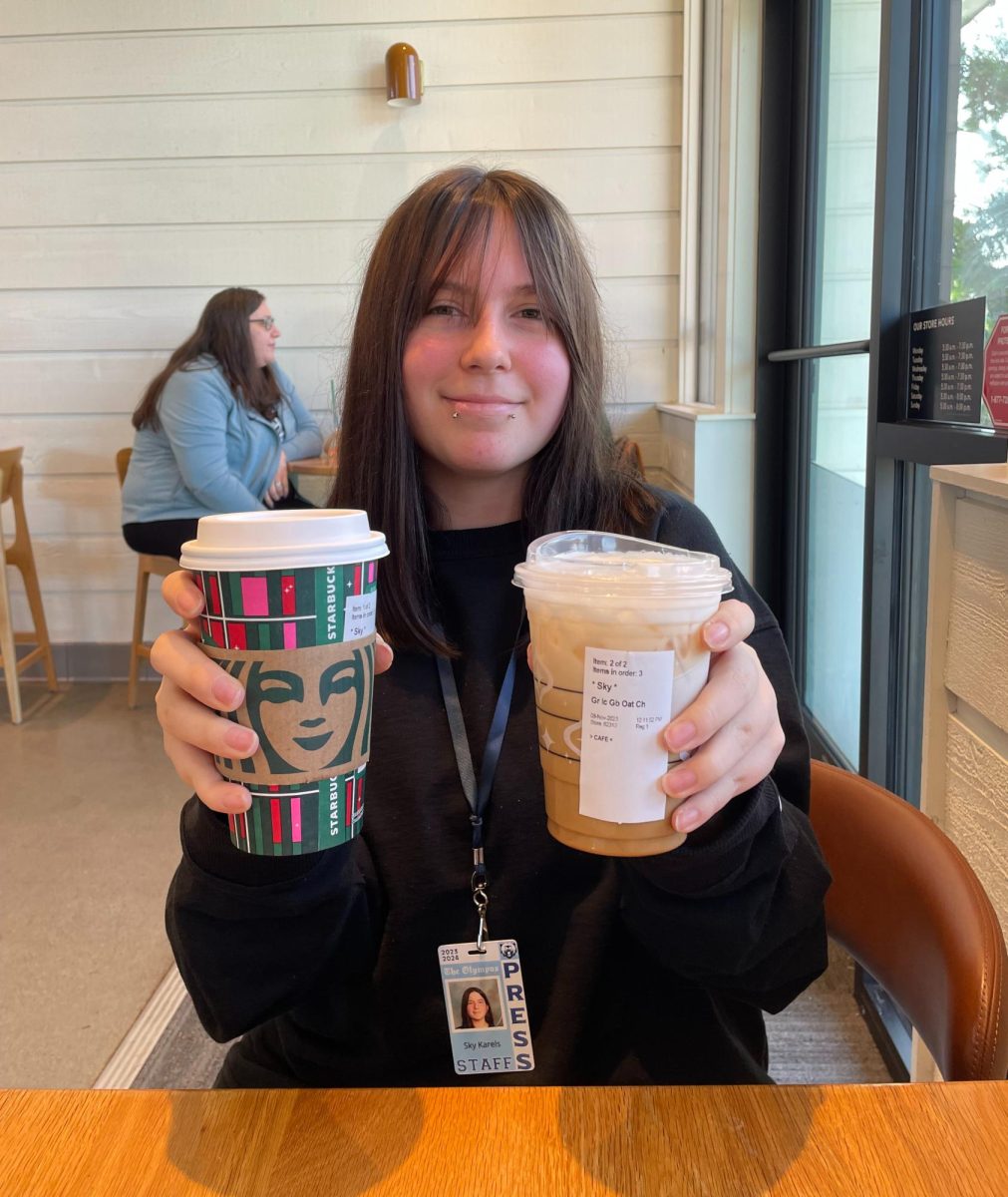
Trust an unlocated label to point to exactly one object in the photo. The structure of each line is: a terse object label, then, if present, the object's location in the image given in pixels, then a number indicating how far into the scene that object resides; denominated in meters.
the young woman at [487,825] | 0.79
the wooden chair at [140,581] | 3.82
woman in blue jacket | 3.49
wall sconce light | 3.62
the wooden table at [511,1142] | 0.56
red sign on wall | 1.20
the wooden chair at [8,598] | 3.59
